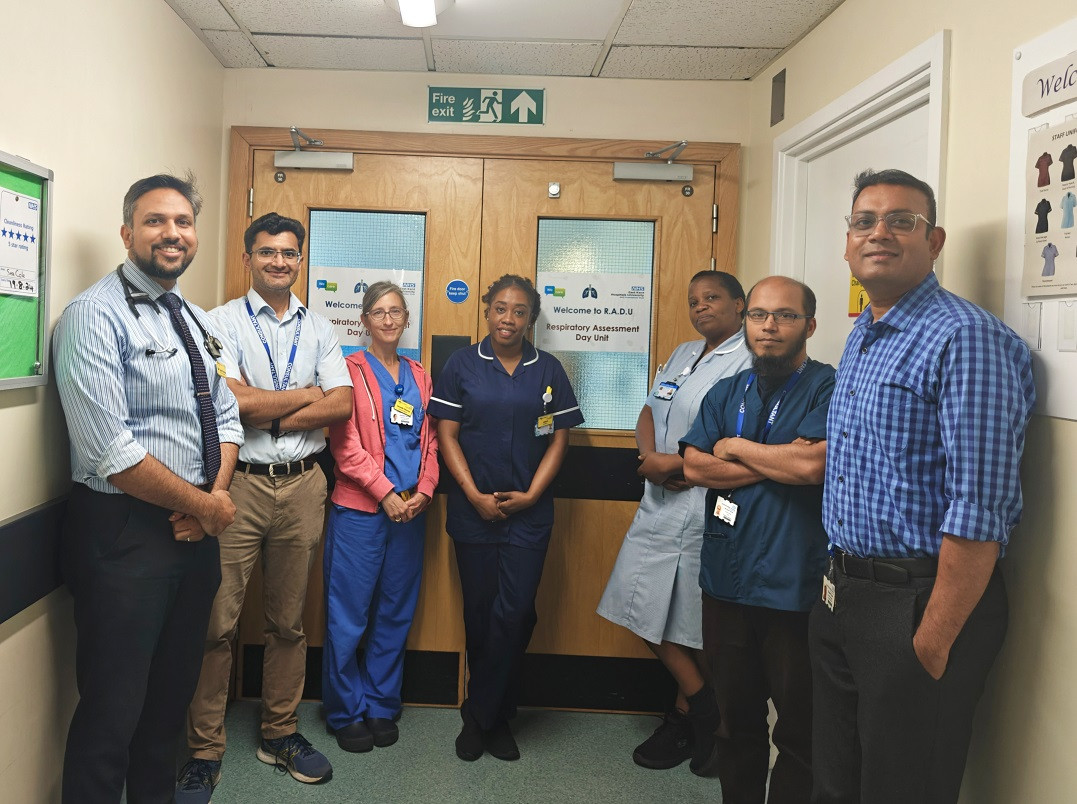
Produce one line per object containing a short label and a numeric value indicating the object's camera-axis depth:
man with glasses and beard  1.98
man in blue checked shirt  1.47
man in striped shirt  1.85
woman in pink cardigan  2.84
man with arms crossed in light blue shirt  2.53
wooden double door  3.22
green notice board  1.74
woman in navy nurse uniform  2.81
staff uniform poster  1.52
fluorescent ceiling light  2.47
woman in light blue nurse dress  2.66
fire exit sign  3.22
